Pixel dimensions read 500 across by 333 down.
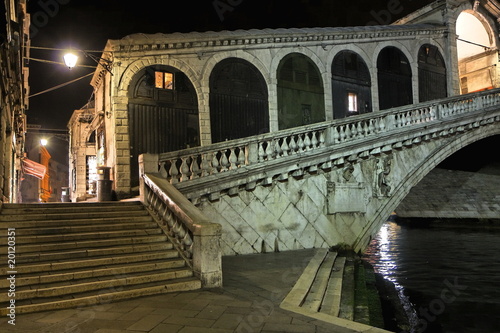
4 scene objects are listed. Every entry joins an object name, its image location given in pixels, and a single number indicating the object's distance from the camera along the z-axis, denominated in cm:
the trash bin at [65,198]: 2664
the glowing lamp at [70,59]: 1129
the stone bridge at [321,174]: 1041
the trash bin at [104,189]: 1204
